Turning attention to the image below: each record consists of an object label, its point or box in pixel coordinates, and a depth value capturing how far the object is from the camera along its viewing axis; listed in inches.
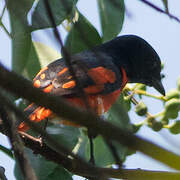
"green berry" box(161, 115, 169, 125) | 223.0
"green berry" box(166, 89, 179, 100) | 234.0
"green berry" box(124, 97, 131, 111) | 226.0
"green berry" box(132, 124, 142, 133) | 216.7
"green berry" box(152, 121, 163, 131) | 196.2
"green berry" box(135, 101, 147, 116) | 209.3
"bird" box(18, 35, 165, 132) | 229.5
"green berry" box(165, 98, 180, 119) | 221.0
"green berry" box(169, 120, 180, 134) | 222.1
